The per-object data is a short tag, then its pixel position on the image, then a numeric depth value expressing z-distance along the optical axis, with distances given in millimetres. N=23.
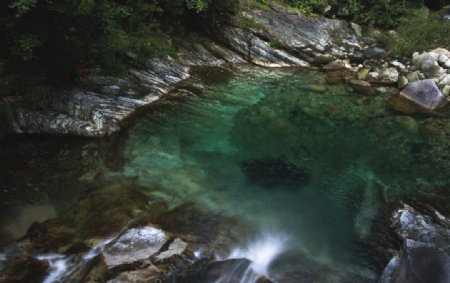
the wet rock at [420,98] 11962
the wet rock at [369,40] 15430
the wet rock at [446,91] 12798
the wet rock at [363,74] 13766
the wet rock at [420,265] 4727
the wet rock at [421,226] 6258
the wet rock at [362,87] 12854
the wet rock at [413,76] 13383
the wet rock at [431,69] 13523
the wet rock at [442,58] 13883
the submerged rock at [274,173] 7602
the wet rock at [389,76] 13539
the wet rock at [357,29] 15741
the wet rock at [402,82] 13180
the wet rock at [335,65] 14383
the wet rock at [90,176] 6930
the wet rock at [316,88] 12398
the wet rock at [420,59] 13836
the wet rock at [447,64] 13730
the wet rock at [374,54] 14633
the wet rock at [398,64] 14145
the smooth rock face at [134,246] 5281
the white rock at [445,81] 13089
